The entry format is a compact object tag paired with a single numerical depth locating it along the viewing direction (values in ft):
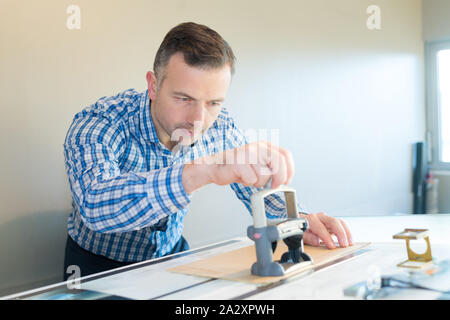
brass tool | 3.20
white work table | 2.70
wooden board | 3.06
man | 3.12
